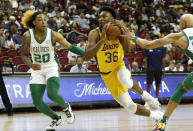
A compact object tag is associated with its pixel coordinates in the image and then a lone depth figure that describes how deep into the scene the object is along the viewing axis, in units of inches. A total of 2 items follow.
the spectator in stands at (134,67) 557.5
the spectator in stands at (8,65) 499.2
